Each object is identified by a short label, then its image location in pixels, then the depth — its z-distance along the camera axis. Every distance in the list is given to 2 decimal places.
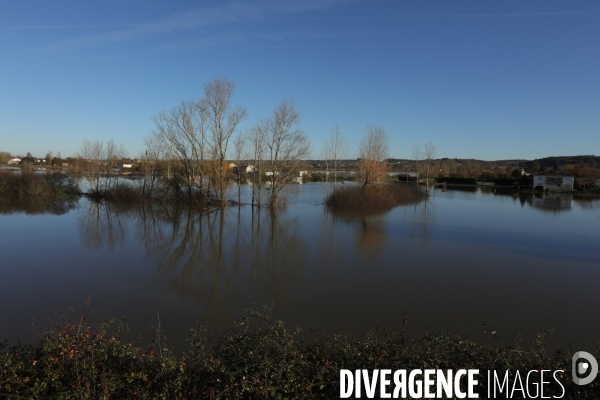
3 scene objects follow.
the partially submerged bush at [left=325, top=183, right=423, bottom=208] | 21.59
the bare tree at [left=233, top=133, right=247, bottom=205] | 22.23
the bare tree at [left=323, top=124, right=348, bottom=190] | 25.39
